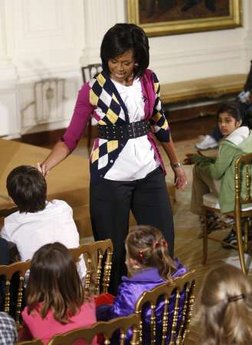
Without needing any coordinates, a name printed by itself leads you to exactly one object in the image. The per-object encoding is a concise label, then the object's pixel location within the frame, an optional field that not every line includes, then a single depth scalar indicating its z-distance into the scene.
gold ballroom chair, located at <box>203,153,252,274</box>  9.21
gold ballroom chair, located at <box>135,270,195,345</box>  5.48
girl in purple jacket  5.95
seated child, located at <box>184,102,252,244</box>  9.54
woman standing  7.17
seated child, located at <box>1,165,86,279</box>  7.24
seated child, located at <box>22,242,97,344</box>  5.42
